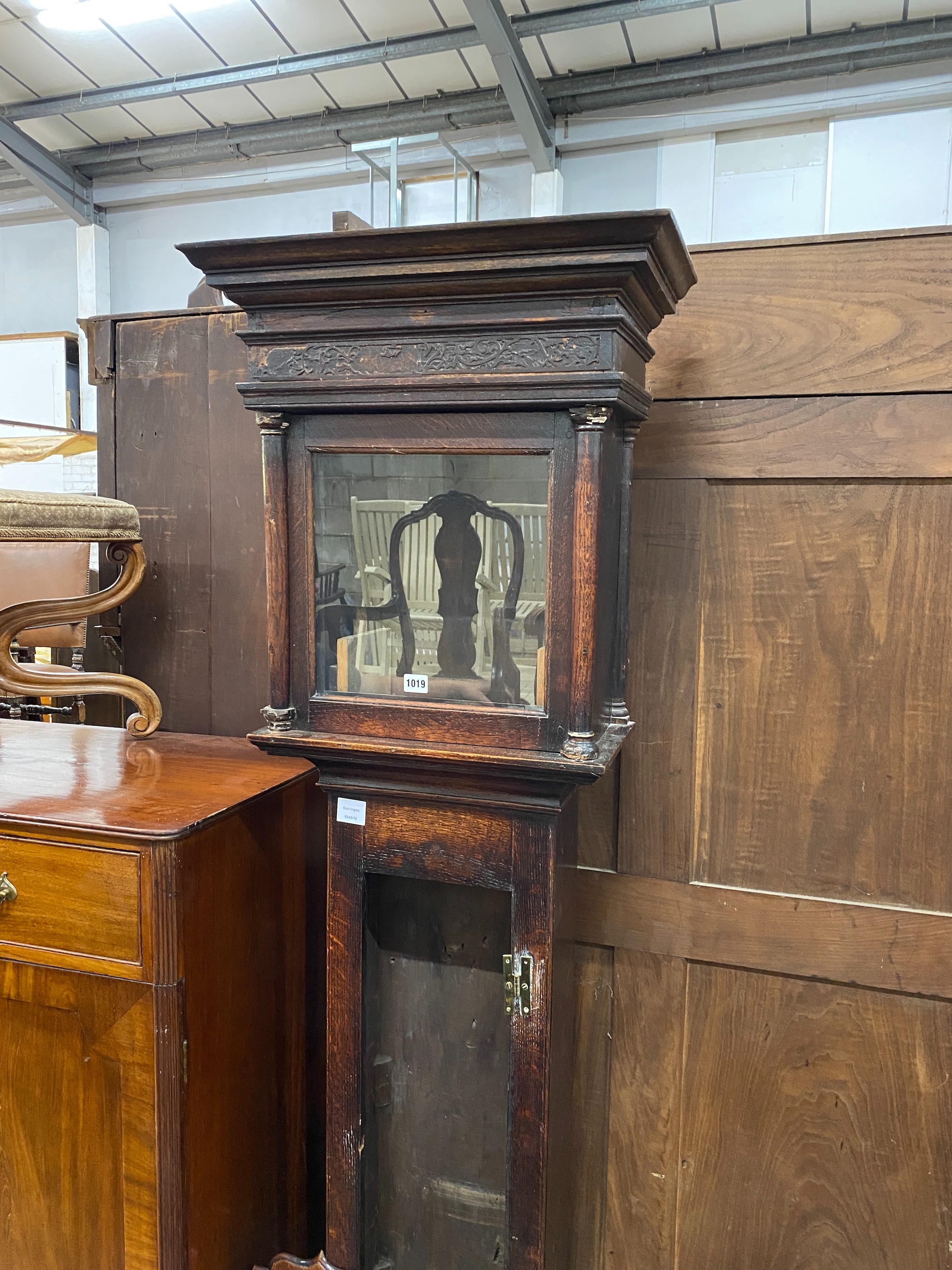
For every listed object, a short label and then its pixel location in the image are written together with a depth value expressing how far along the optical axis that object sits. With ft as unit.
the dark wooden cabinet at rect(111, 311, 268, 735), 4.90
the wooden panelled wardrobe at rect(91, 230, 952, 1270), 3.97
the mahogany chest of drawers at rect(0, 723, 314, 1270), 3.75
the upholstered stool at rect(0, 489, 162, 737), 4.55
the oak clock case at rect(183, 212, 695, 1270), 3.10
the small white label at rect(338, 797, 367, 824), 3.71
